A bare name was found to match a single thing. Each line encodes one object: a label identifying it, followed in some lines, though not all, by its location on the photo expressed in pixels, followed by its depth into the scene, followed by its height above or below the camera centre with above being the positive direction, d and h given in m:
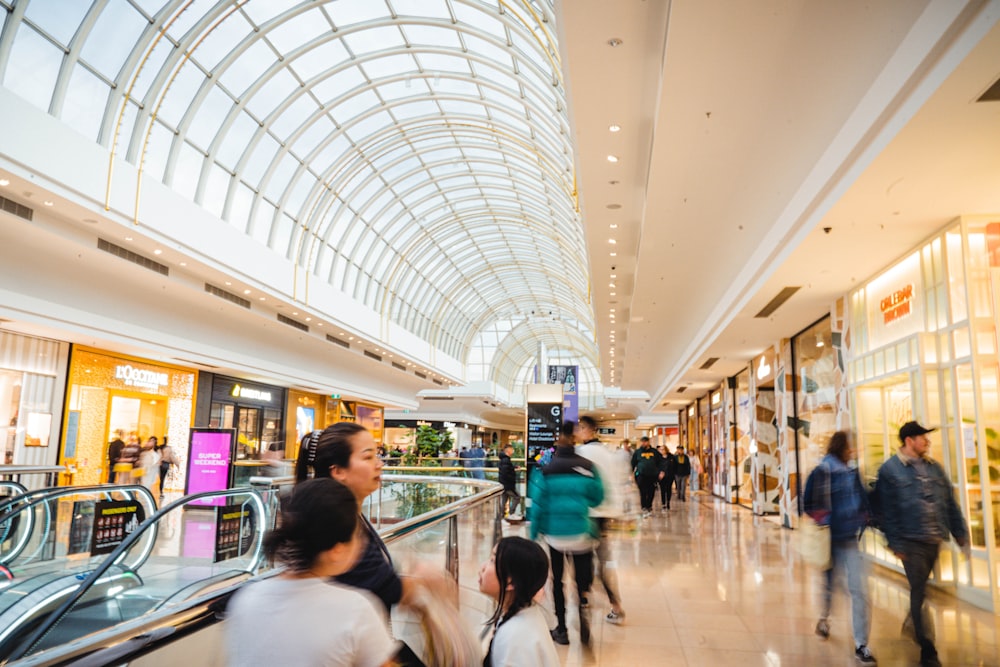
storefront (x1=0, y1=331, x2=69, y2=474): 14.80 +0.65
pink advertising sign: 16.70 -0.68
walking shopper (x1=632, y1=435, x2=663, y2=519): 17.25 -0.78
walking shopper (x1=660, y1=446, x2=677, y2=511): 19.58 -1.07
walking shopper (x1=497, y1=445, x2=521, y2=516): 15.80 -0.97
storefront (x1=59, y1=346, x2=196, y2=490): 16.81 +0.56
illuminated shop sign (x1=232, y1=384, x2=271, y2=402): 23.90 +1.32
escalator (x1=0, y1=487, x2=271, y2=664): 6.11 -1.39
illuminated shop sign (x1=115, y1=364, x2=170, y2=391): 18.31 +1.38
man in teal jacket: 5.57 -0.60
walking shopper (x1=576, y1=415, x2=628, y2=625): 6.44 -0.49
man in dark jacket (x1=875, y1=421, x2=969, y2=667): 5.21 -0.50
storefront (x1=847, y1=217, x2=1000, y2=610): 7.55 +0.89
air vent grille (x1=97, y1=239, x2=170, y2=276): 13.79 +3.46
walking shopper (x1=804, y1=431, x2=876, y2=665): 5.27 -0.57
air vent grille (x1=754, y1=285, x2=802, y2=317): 11.18 +2.34
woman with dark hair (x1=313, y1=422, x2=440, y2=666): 2.21 -0.10
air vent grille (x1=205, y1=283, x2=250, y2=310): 17.53 +3.43
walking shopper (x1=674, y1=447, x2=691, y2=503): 22.12 -0.89
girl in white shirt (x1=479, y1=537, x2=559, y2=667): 2.38 -0.59
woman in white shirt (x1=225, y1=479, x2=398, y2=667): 1.56 -0.38
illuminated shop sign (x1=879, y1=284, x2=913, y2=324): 9.06 +1.83
